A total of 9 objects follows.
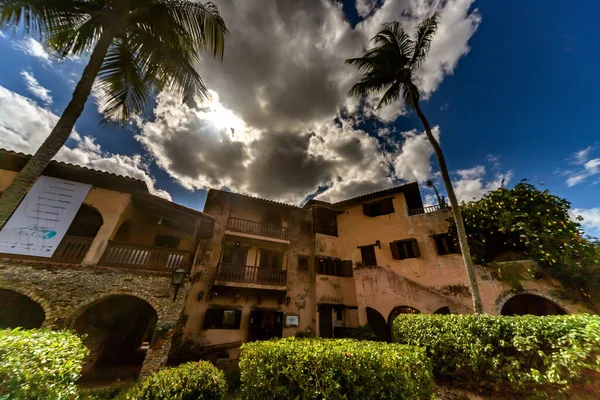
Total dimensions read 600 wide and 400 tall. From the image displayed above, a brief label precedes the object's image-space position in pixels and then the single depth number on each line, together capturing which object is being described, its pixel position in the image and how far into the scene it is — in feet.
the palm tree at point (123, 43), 17.51
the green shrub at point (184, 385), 13.85
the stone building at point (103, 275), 23.43
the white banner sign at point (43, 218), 23.21
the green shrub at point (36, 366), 8.61
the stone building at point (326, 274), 36.94
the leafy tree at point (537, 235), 27.63
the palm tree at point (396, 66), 33.45
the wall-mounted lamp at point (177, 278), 28.53
